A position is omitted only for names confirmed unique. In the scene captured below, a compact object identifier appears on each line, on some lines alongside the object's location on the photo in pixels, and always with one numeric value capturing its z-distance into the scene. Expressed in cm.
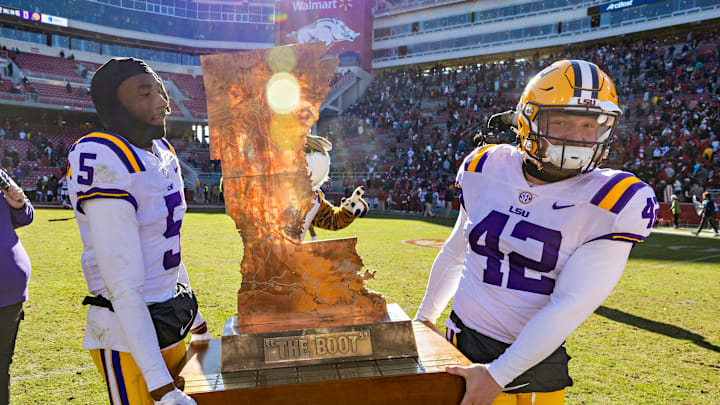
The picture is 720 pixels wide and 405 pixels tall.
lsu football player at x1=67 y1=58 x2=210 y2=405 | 140
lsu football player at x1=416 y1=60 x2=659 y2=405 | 146
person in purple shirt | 218
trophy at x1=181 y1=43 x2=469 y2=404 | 171
